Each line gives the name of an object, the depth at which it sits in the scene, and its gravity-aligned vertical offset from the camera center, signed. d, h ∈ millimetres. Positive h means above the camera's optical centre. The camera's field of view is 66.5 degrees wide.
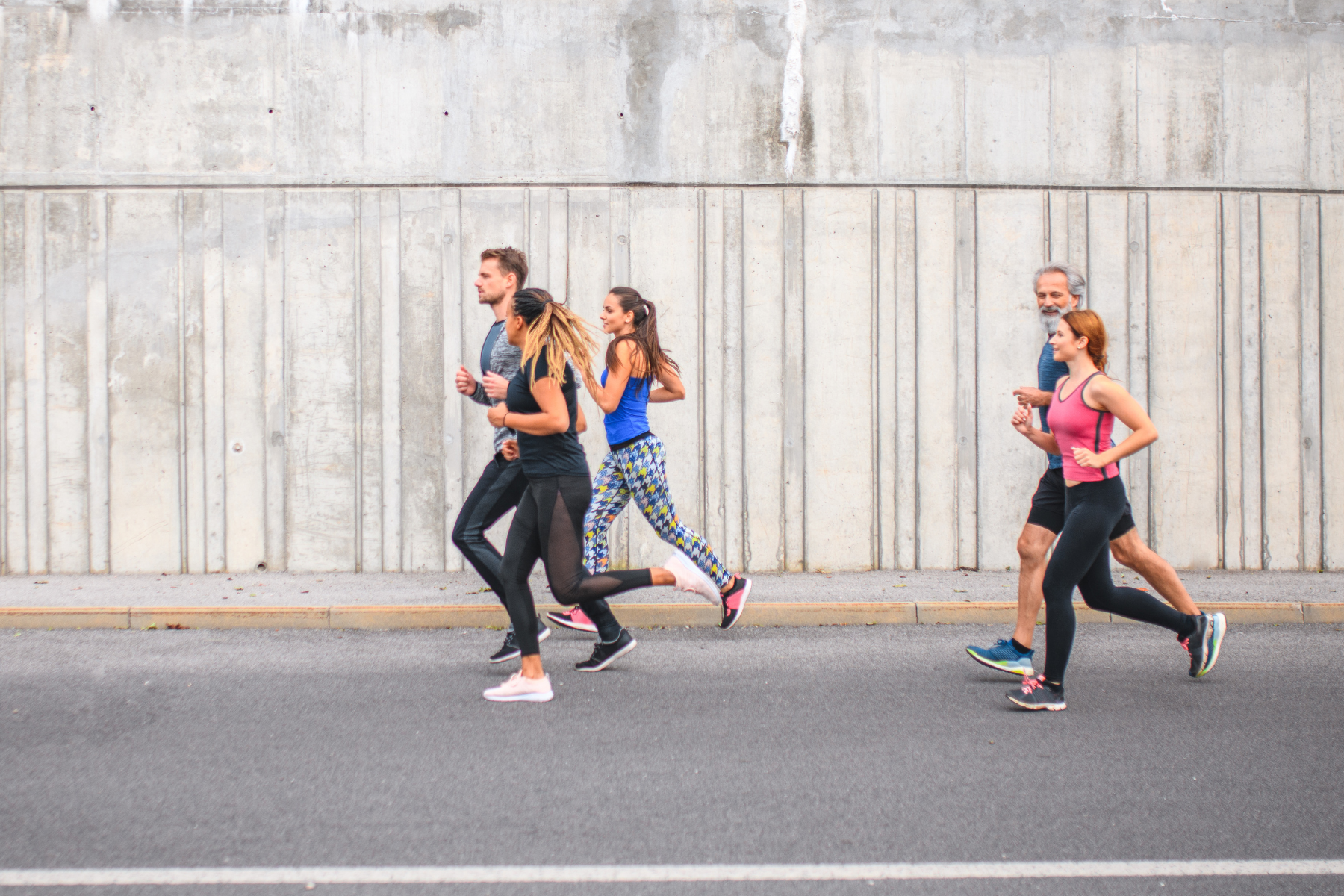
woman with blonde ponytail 4590 -140
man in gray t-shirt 5383 -157
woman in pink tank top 4484 -113
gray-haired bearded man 5000 -524
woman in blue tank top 5461 -78
